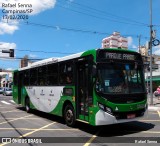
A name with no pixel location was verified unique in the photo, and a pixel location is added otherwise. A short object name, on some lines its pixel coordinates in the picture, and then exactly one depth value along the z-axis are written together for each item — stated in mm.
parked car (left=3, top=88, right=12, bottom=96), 27094
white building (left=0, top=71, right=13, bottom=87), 54098
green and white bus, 5582
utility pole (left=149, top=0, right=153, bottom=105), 13672
